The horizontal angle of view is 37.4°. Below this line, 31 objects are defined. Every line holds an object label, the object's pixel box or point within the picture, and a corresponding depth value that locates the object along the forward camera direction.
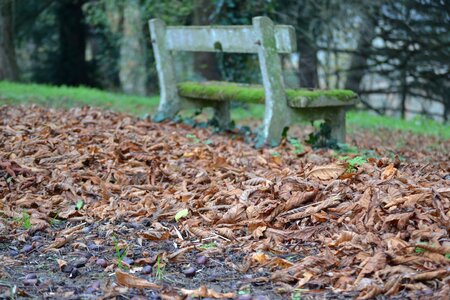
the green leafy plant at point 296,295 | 3.10
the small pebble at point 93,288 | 3.24
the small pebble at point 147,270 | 3.54
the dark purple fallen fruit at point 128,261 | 3.64
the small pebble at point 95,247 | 3.93
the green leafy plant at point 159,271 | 3.48
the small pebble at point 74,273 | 3.53
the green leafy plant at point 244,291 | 3.19
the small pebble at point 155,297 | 3.17
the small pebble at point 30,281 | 3.38
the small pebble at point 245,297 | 3.04
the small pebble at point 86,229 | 4.25
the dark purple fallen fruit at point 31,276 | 3.45
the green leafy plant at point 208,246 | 3.87
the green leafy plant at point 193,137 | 6.72
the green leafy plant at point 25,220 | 4.30
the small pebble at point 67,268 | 3.59
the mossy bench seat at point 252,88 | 6.92
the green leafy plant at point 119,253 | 3.64
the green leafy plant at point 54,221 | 4.44
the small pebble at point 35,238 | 4.13
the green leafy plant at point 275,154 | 6.20
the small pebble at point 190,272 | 3.48
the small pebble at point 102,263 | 3.64
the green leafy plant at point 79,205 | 4.68
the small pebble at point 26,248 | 3.93
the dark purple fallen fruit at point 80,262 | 3.66
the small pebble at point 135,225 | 4.27
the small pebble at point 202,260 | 3.64
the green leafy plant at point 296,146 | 6.44
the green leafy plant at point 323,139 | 7.17
